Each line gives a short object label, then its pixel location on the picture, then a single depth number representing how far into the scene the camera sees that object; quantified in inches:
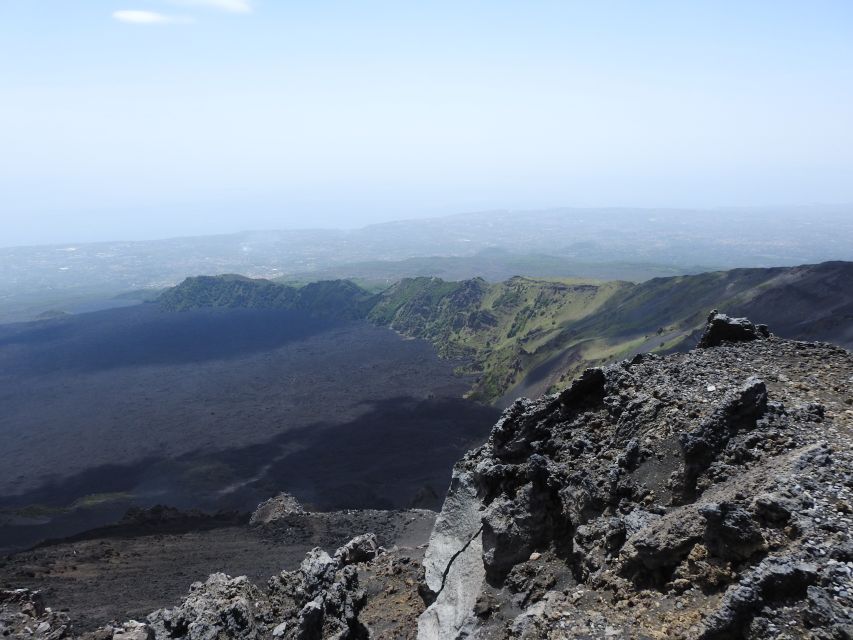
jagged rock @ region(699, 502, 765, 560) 471.5
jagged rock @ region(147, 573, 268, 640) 904.9
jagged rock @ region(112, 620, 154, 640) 1079.0
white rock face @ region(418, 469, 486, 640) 714.2
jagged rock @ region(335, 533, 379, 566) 1151.6
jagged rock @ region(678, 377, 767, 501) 623.5
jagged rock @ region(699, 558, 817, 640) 416.8
